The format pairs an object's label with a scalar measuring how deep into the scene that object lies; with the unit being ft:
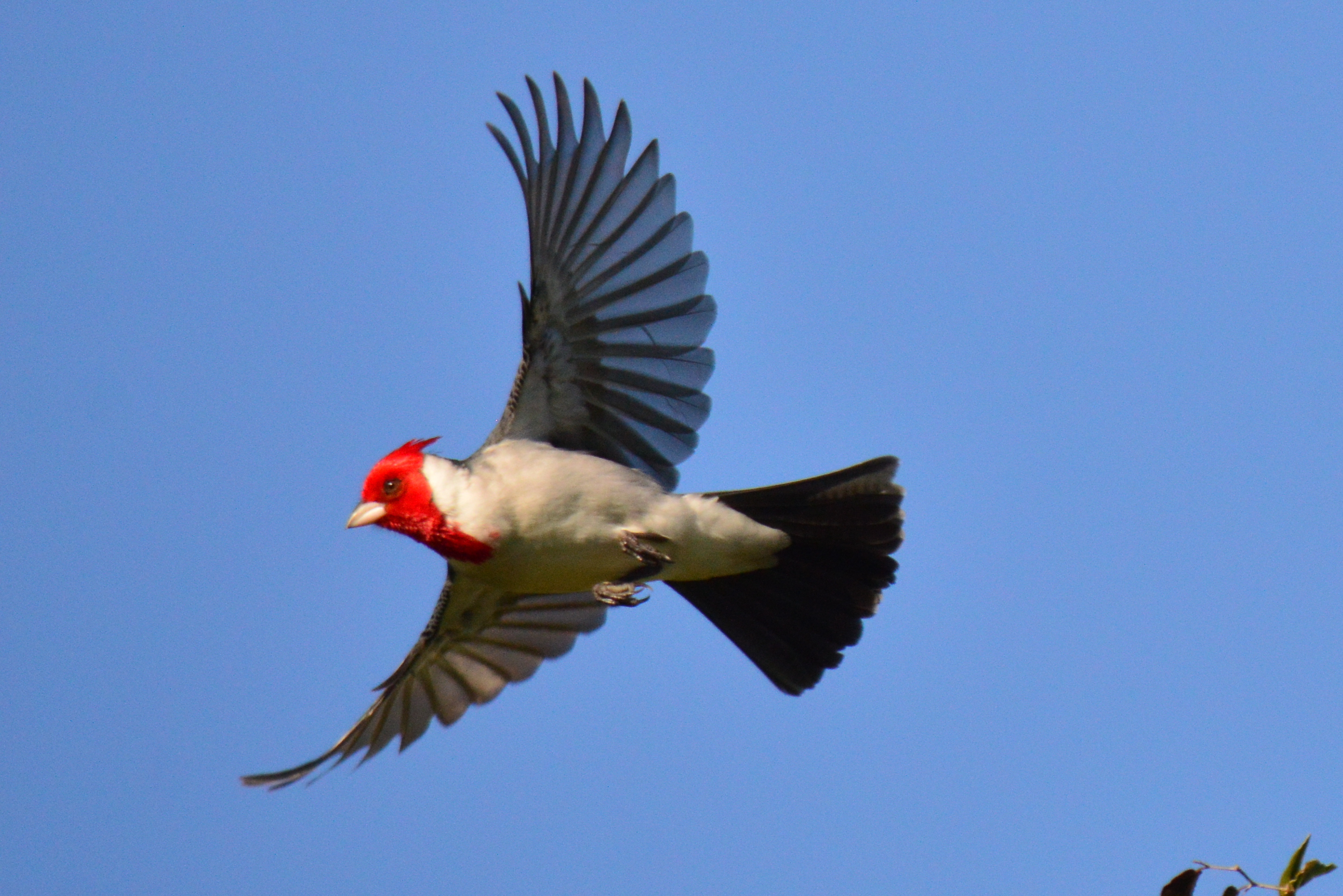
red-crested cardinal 40.75
